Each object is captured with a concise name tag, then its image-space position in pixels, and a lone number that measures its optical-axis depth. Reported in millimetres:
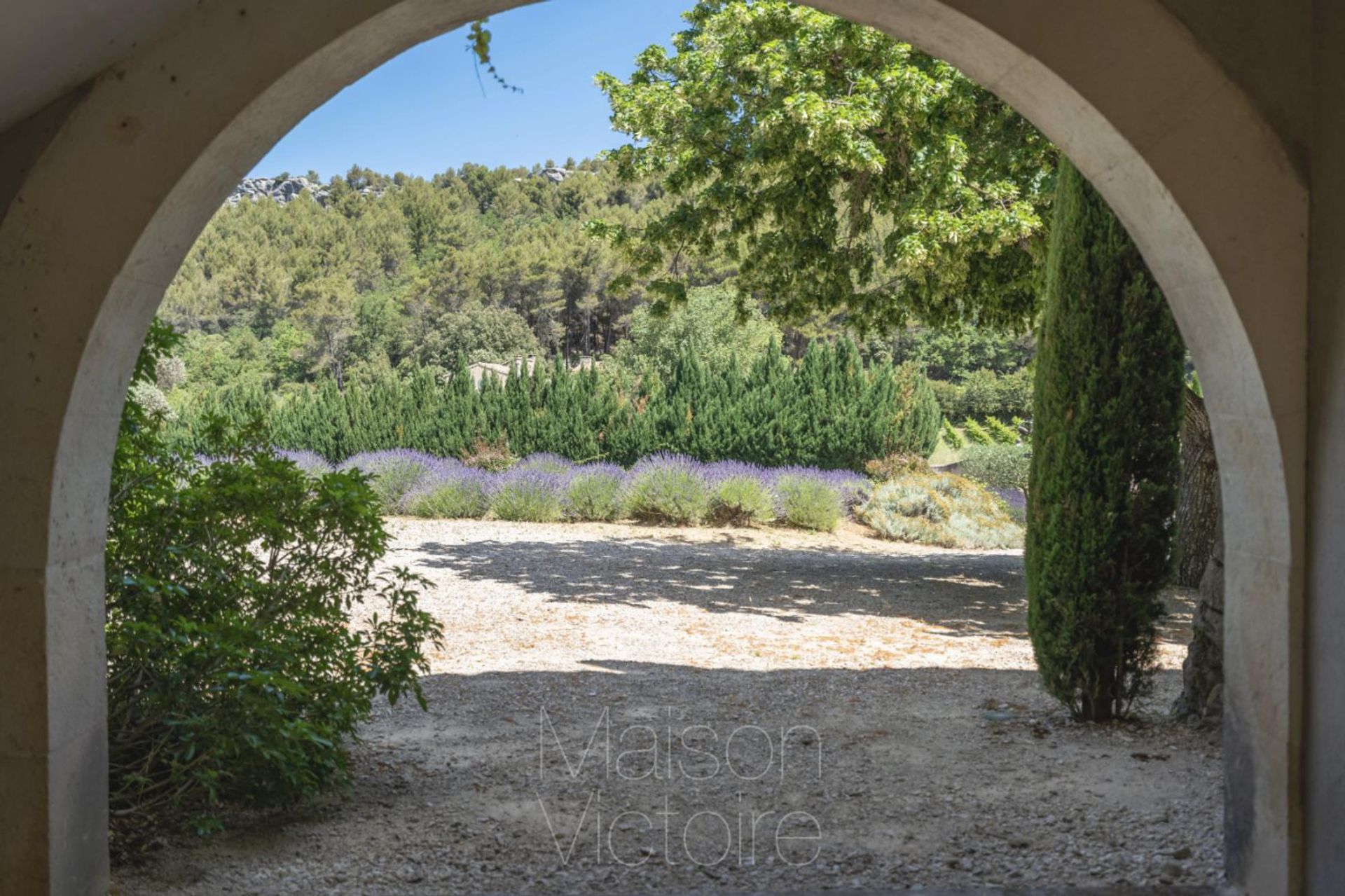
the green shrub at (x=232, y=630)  3238
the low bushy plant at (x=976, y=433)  21291
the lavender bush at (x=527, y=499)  12977
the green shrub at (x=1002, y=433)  20841
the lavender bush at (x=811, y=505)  12523
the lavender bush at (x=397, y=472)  13562
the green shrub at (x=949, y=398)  24984
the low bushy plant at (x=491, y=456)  15641
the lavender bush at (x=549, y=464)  14406
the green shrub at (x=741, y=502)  12648
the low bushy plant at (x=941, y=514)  12211
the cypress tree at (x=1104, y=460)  4609
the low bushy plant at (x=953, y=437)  20375
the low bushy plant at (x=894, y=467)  14656
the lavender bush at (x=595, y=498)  13016
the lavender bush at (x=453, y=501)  13289
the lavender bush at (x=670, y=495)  12688
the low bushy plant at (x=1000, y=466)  17000
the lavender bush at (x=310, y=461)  15211
